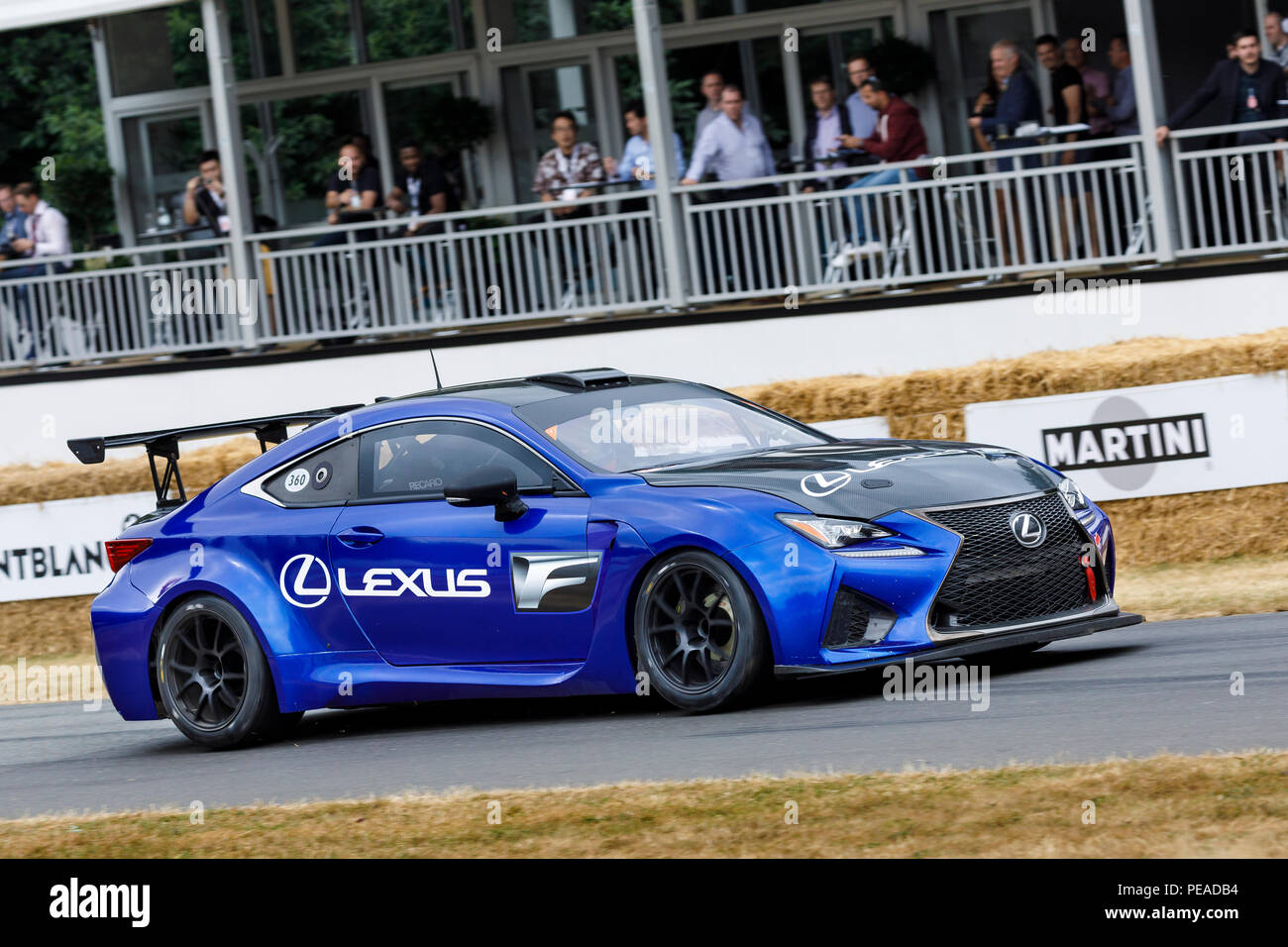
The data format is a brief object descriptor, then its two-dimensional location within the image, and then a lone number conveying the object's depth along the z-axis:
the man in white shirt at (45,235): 20.12
